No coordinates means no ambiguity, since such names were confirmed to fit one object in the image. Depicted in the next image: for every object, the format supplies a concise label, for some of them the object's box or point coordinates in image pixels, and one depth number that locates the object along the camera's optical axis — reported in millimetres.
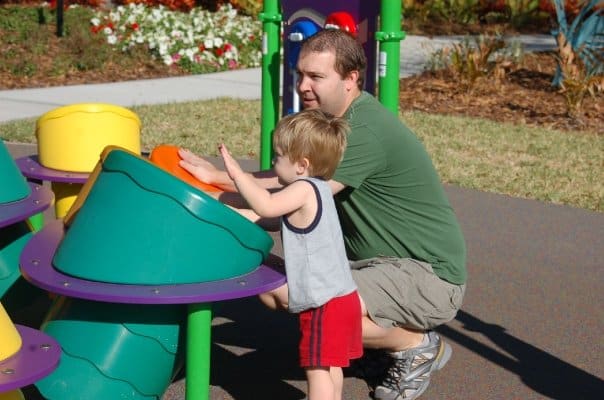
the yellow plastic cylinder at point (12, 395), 2963
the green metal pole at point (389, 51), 4730
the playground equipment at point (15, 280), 2734
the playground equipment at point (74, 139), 4641
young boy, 3320
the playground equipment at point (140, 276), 3088
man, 3719
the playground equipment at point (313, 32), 4770
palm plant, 11352
